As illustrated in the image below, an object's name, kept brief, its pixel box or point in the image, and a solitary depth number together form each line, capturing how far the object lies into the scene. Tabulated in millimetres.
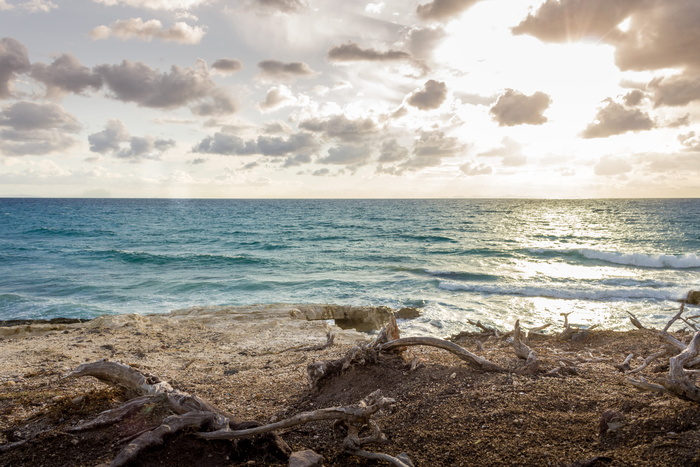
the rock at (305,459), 3111
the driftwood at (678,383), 3560
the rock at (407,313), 15266
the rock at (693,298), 16750
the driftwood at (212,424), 3254
